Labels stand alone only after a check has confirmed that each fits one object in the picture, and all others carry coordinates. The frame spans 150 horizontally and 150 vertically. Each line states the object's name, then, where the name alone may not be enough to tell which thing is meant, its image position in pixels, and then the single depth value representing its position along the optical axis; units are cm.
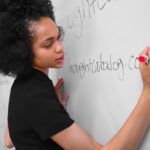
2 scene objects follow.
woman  65
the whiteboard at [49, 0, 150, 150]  68
